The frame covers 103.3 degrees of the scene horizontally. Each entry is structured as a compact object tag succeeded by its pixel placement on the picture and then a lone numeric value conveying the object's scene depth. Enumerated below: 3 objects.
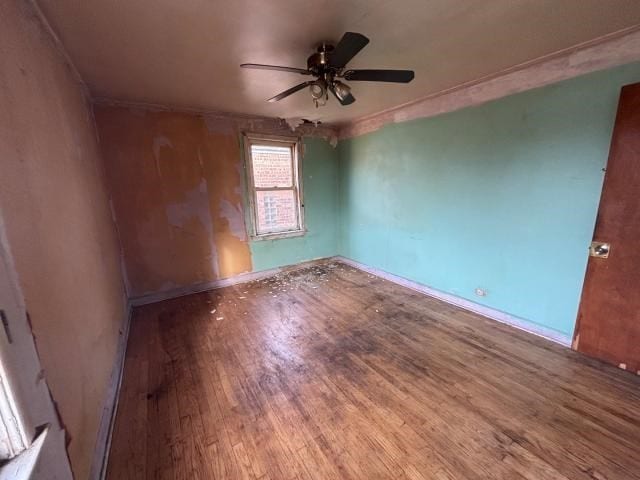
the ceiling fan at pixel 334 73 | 1.62
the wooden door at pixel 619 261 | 1.76
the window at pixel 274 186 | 3.88
